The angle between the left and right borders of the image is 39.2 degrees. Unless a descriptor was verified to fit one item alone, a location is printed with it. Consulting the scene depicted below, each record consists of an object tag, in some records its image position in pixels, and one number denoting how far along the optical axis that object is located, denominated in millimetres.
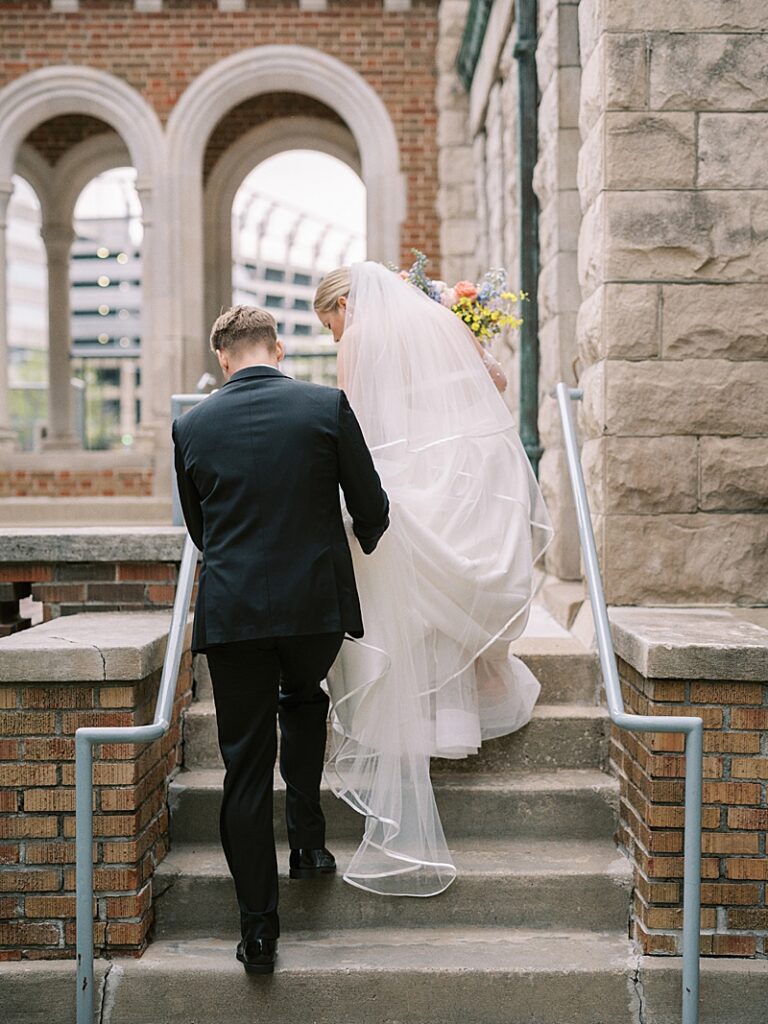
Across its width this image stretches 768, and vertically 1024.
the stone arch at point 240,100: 9984
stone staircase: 2951
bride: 3238
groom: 2846
